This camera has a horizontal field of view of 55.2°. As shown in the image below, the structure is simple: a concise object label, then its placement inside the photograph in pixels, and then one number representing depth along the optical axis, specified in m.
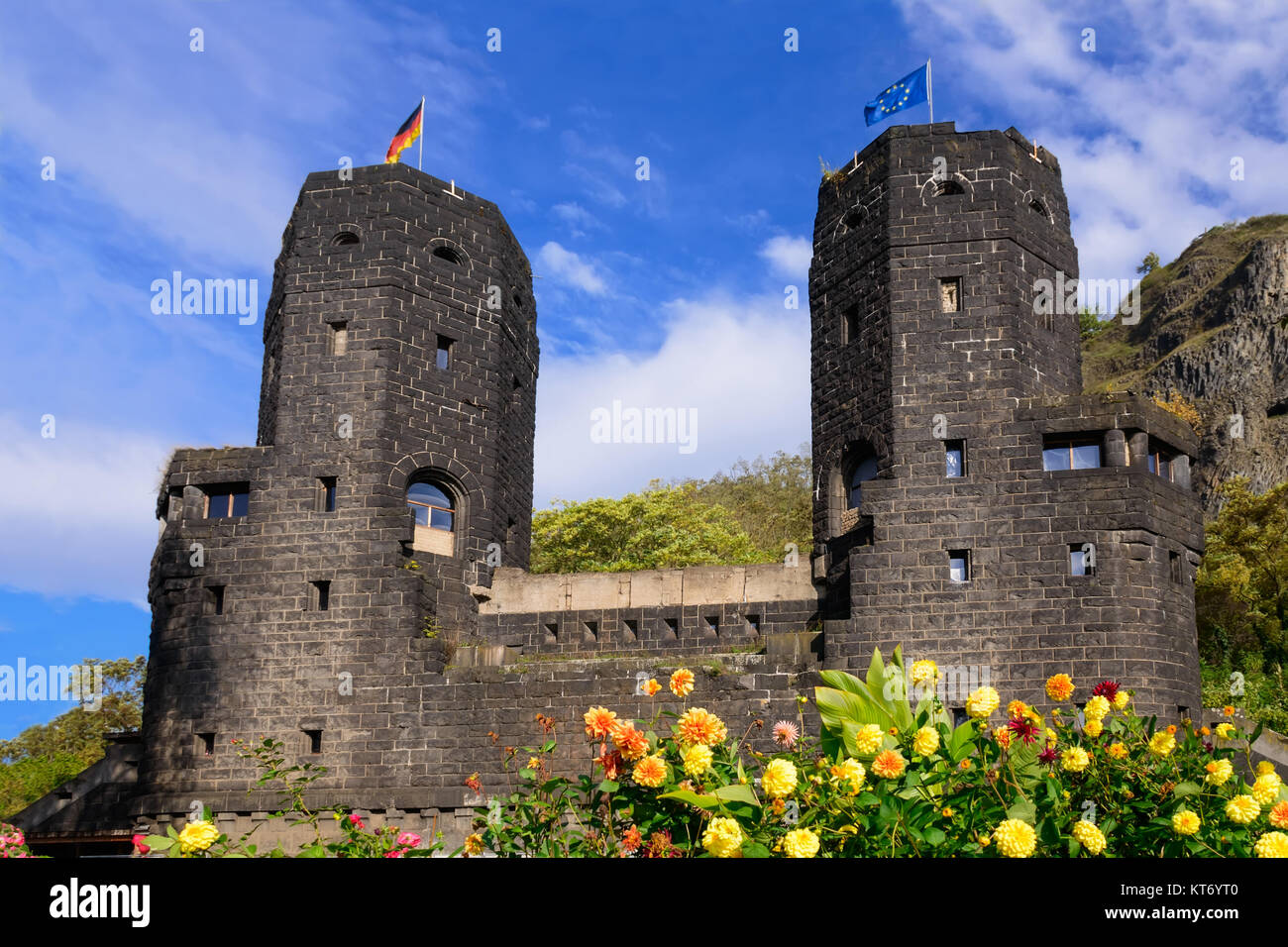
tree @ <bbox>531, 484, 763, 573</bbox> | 38.84
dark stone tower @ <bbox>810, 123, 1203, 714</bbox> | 19.17
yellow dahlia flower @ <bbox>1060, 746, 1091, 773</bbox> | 5.32
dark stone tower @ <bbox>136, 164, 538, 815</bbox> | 21.45
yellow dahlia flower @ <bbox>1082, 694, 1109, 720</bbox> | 5.57
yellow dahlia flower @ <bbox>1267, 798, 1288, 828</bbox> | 4.49
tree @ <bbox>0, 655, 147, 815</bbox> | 37.06
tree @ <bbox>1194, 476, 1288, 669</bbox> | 32.59
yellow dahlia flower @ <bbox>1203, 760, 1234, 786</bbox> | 5.21
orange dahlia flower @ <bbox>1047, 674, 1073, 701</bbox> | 5.86
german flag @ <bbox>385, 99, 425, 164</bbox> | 26.22
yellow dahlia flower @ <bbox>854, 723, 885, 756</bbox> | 4.83
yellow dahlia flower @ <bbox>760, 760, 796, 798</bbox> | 4.56
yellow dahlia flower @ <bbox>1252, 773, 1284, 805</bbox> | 4.83
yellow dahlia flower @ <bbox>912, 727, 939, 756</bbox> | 4.95
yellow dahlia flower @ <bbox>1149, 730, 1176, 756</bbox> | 5.29
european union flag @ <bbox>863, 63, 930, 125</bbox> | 23.36
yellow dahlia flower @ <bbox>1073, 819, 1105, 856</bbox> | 4.56
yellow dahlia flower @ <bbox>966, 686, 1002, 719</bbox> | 5.35
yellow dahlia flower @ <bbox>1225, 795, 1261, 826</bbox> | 4.73
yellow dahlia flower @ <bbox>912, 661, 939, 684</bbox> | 5.75
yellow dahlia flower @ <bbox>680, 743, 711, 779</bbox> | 4.86
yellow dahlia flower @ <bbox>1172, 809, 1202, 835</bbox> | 4.69
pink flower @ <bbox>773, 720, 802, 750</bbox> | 5.88
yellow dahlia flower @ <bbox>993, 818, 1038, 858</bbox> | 4.44
